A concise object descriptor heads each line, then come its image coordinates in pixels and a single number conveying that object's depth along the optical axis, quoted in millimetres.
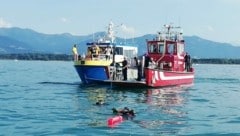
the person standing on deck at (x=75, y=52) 42588
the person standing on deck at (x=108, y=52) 42838
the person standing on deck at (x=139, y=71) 39094
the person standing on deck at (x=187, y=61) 45406
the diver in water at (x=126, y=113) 23234
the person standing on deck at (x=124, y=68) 39906
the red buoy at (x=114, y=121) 20953
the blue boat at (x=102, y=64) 41031
